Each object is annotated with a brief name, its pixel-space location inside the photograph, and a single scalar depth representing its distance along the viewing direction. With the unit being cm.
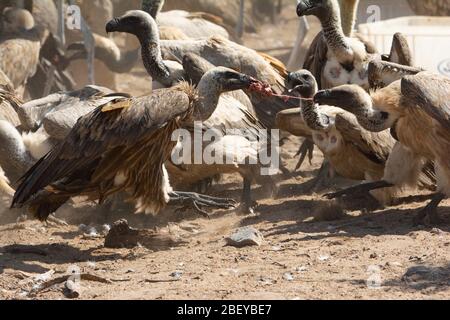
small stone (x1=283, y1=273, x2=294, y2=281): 1505
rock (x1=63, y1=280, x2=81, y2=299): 1475
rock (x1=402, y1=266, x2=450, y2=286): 1455
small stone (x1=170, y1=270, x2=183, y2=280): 1565
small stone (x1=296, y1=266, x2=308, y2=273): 1547
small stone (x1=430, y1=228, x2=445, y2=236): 1716
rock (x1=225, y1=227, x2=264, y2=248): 1725
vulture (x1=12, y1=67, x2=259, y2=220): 1703
